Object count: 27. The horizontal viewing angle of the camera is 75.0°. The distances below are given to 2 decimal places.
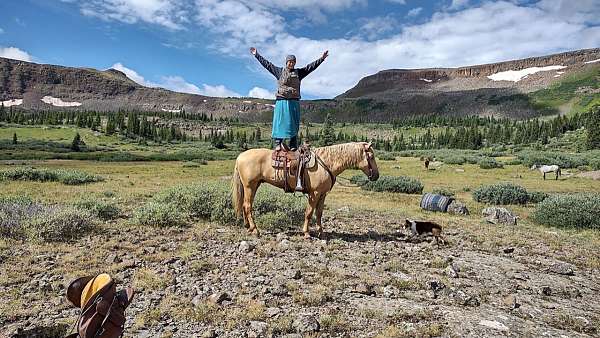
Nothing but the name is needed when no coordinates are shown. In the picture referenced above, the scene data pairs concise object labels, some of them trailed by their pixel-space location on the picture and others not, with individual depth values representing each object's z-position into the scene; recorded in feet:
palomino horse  30.63
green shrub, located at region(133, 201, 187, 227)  33.19
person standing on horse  31.01
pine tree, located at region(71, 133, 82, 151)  222.87
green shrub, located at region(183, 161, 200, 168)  140.73
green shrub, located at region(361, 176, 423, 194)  74.84
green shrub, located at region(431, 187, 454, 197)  71.36
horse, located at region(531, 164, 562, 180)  100.41
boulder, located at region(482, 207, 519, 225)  46.04
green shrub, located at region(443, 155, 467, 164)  151.97
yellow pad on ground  9.18
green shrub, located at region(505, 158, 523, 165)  144.36
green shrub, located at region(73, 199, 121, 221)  35.53
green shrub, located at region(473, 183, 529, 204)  62.28
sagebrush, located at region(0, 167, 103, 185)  69.26
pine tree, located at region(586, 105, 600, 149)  202.39
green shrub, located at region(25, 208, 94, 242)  27.35
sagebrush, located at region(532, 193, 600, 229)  44.52
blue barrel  53.11
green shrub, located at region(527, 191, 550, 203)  63.82
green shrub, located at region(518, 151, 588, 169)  129.70
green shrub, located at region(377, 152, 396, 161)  188.27
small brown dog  32.78
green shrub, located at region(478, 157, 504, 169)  133.12
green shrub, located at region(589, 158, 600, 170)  121.51
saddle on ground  8.80
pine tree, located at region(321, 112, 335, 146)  276.62
